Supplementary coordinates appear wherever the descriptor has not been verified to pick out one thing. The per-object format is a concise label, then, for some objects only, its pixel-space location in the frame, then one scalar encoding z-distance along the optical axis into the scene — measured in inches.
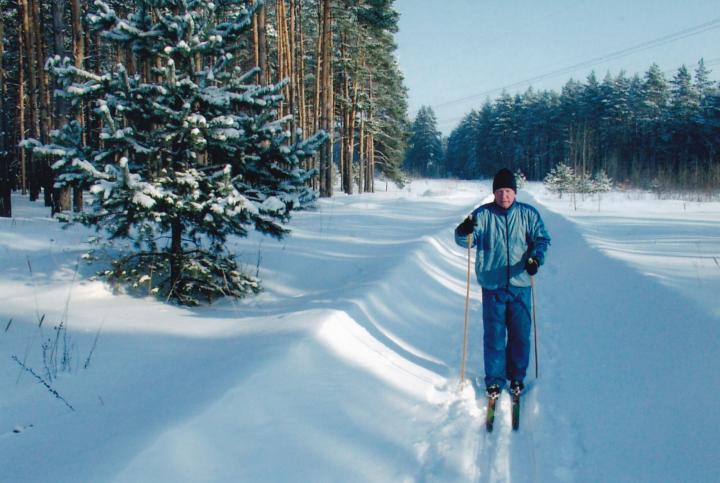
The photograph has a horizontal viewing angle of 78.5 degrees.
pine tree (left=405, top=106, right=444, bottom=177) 3831.2
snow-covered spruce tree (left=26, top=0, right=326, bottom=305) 225.3
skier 170.2
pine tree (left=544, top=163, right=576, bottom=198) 1623.6
